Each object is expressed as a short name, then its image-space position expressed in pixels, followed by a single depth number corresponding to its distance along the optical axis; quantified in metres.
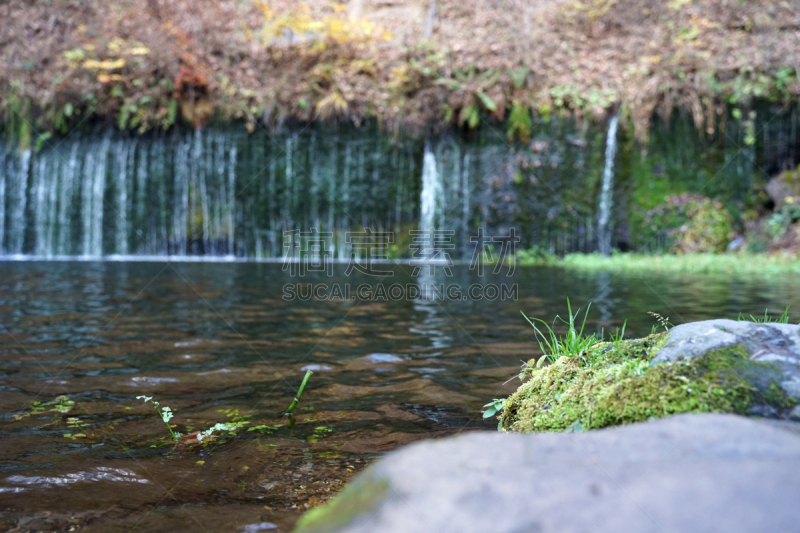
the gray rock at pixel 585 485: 0.85
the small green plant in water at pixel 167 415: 2.28
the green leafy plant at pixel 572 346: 2.12
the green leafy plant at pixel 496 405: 2.21
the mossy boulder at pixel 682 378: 1.50
